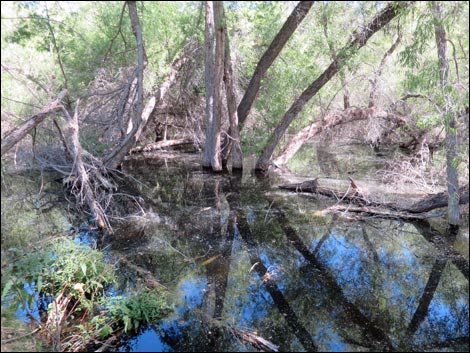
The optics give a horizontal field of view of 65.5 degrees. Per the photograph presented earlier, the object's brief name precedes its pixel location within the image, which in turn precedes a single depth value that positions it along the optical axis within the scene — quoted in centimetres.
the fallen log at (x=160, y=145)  1537
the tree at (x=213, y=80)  955
